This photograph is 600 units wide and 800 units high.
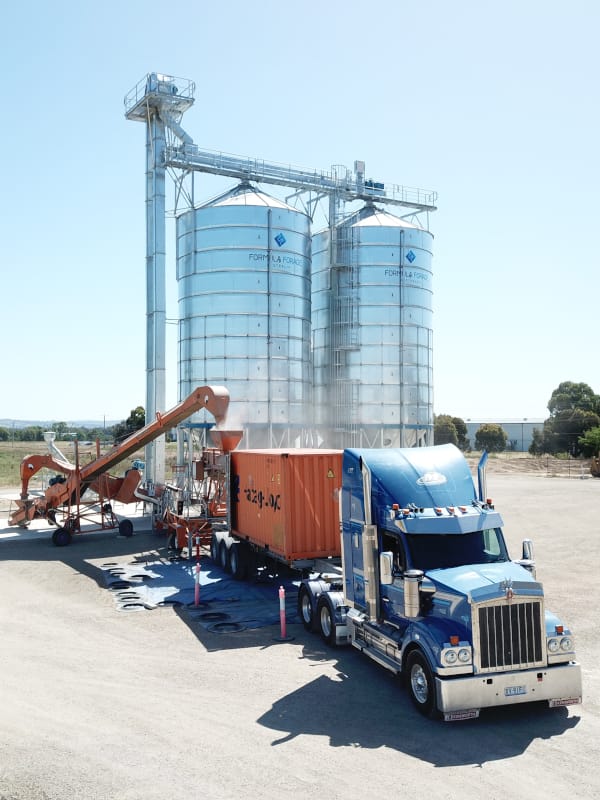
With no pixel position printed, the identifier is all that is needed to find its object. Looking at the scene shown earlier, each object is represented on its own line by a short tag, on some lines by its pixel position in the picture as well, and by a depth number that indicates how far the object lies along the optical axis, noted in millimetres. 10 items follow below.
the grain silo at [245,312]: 29672
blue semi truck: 9648
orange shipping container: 16547
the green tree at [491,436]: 101000
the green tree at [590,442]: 72375
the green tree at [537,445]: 90438
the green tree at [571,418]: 85875
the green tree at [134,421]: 70319
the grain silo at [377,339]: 33750
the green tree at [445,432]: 95012
